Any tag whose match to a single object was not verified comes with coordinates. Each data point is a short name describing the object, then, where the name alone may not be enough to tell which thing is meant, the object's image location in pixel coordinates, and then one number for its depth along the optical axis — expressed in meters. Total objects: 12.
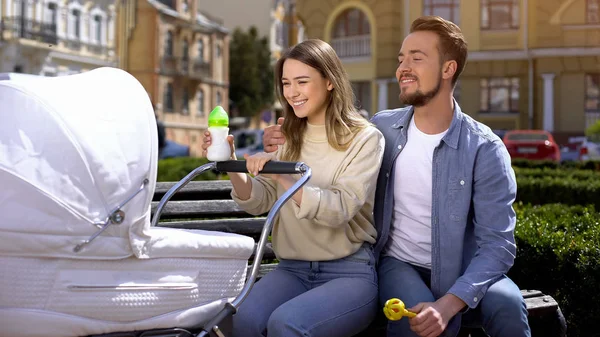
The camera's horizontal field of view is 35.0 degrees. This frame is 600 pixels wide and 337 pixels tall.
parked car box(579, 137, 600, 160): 25.33
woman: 3.61
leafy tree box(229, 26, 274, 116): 63.44
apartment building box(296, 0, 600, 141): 35.50
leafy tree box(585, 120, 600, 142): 28.33
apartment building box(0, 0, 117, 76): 43.78
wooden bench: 4.18
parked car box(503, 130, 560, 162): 24.42
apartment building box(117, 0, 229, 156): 54.06
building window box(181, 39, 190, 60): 58.12
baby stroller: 2.84
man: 3.85
